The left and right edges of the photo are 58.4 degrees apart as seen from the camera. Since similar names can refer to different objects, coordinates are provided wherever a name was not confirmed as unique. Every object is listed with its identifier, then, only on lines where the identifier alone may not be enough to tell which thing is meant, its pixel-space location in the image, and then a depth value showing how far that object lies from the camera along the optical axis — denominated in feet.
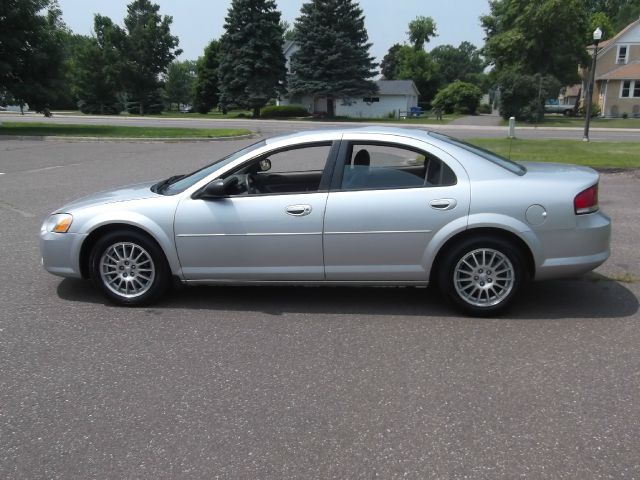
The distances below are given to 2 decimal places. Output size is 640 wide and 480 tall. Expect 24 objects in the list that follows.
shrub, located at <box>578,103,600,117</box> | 173.46
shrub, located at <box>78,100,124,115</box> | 206.28
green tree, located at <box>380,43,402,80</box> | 363.76
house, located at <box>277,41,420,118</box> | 188.85
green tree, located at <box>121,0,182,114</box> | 209.67
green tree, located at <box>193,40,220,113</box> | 206.80
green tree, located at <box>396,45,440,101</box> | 267.80
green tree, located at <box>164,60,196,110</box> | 263.29
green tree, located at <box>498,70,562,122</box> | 143.33
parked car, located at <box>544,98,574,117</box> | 202.71
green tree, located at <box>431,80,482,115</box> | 215.31
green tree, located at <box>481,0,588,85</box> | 162.30
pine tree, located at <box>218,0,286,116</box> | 161.89
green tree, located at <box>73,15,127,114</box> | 204.23
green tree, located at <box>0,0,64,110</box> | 84.94
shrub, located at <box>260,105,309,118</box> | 168.35
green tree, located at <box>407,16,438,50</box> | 314.55
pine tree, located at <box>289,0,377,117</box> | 157.28
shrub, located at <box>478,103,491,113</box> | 242.17
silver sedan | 15.12
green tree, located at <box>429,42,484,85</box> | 345.10
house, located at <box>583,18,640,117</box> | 170.71
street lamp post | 67.15
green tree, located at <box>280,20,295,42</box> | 340.92
